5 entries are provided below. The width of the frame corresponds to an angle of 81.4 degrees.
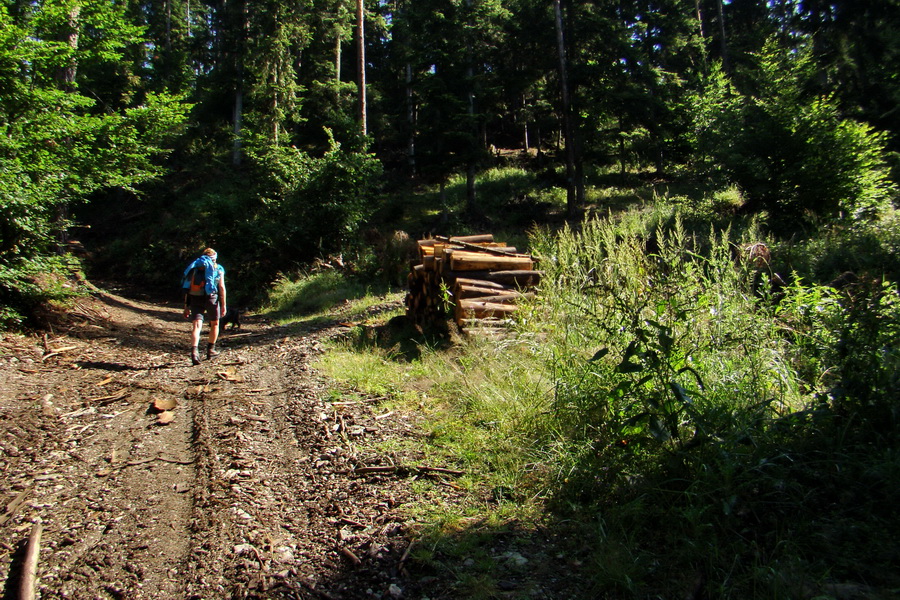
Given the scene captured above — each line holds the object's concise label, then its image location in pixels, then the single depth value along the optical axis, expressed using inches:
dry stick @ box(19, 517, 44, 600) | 107.4
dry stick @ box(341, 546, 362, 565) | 122.8
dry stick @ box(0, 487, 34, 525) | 137.1
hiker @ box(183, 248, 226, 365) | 337.4
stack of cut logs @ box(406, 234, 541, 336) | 295.7
